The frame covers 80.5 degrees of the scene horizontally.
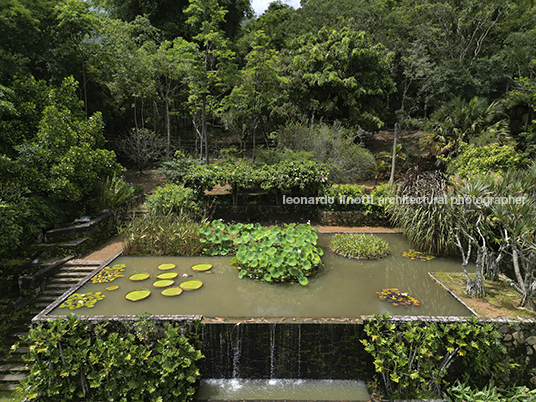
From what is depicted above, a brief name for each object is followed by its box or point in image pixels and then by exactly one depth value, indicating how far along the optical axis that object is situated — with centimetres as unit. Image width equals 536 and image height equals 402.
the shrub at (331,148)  1312
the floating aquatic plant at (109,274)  614
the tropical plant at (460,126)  1348
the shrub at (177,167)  1197
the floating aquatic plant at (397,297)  538
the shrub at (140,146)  1422
